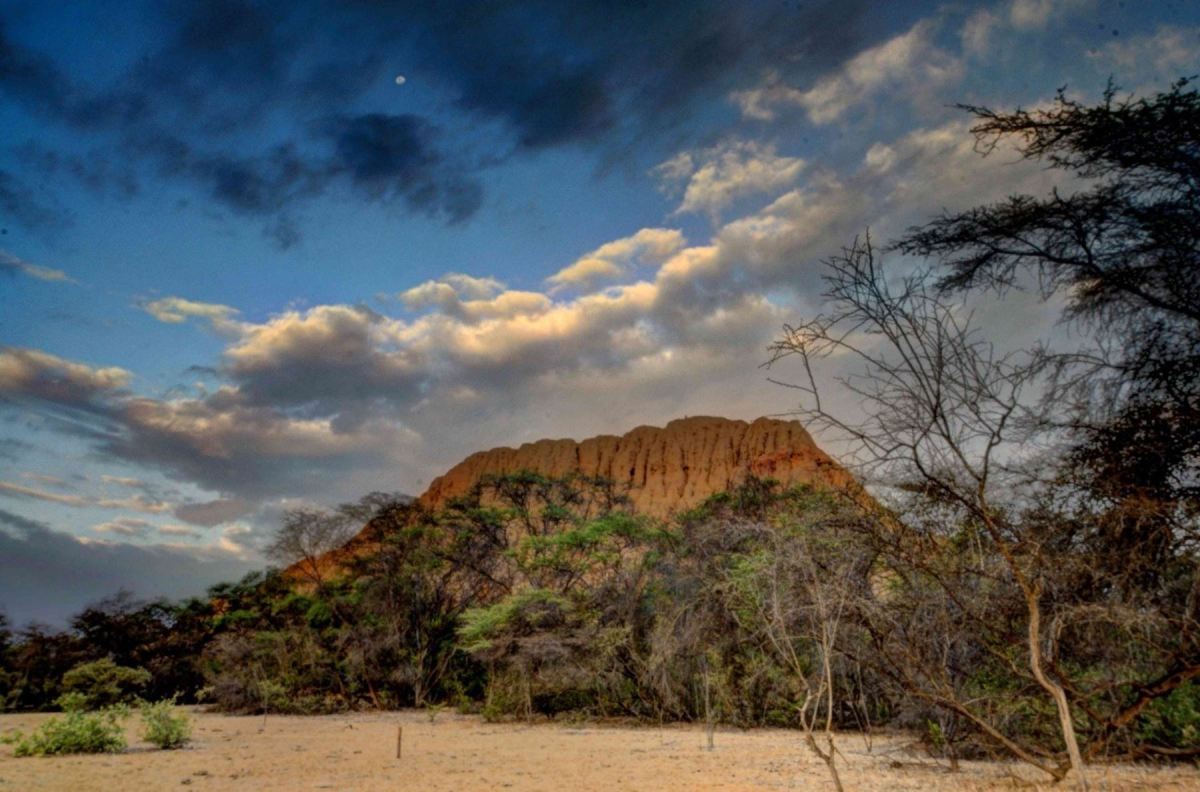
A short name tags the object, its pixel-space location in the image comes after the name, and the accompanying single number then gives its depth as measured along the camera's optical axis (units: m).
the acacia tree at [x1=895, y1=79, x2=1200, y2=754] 6.04
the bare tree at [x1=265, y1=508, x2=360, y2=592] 28.28
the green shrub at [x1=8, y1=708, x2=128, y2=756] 11.82
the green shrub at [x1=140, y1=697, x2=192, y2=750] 13.39
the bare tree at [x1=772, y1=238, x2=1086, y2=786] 5.21
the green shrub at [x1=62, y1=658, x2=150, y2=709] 23.45
